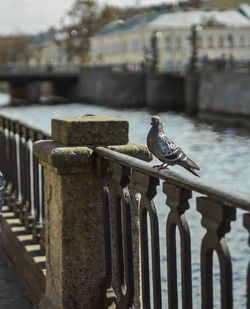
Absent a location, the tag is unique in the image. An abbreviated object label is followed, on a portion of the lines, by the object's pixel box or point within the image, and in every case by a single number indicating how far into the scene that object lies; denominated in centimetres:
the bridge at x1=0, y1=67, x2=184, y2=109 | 6943
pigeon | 380
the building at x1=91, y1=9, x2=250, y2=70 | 10456
